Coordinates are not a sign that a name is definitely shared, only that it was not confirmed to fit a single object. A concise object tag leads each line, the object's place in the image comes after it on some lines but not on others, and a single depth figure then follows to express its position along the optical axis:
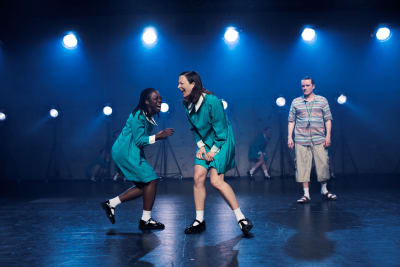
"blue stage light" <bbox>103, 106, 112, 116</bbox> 8.72
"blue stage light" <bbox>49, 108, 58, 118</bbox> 8.70
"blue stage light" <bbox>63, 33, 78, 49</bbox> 9.15
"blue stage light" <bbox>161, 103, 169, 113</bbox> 8.50
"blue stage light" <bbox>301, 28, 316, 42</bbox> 9.17
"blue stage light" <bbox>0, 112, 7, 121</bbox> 8.81
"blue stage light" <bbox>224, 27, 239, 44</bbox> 9.18
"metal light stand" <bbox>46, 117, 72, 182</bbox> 9.10
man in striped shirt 4.82
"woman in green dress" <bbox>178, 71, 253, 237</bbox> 3.03
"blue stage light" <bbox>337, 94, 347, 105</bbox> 8.70
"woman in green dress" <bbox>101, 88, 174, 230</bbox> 3.32
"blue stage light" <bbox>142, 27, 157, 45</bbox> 9.20
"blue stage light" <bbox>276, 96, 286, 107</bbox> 8.66
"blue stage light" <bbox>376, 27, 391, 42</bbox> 9.08
